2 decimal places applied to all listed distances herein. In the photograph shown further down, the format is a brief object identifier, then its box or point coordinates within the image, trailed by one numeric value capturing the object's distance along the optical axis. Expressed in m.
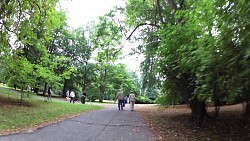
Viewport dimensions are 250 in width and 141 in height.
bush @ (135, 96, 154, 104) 30.58
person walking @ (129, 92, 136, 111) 15.21
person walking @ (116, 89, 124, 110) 14.85
